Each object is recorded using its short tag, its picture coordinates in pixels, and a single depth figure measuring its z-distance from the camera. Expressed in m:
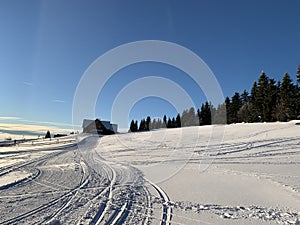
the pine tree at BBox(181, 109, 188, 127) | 73.06
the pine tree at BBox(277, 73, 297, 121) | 41.09
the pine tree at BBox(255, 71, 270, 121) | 45.81
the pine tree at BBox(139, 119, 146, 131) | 91.10
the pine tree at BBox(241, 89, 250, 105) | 60.69
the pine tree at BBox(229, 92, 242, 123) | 56.53
